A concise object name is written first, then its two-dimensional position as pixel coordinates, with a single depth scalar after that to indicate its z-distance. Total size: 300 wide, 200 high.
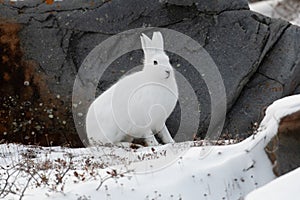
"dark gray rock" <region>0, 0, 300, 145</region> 21.62
